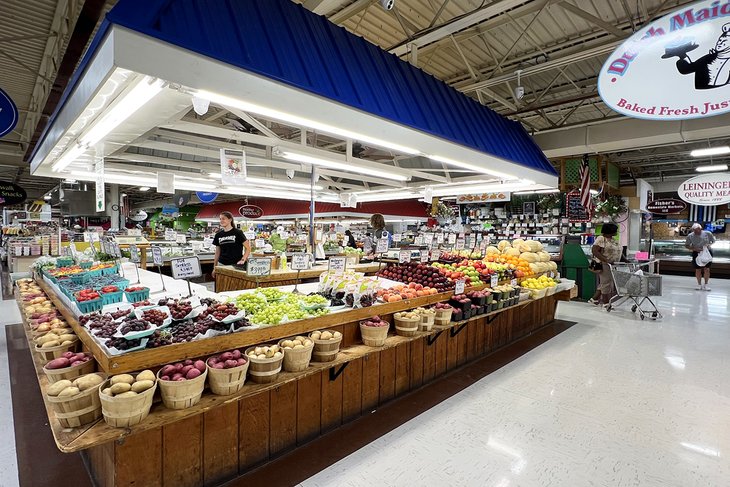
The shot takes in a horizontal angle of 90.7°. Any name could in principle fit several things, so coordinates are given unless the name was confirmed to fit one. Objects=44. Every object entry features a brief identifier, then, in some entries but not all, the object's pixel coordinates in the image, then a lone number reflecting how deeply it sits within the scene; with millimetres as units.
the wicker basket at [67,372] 2230
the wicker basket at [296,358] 2664
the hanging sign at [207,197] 10469
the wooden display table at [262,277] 6336
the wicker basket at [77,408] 1872
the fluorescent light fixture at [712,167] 12039
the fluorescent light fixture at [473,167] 3916
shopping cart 7014
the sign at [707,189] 10109
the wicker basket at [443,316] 4098
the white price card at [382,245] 7148
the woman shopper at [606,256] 8016
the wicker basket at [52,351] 2682
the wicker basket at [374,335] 3359
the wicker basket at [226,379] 2264
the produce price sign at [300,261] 4234
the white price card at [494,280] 5344
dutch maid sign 2908
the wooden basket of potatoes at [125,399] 1871
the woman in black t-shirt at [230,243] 6469
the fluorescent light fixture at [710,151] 8598
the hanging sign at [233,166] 4504
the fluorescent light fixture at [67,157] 3428
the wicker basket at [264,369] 2475
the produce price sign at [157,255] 4152
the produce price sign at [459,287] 4586
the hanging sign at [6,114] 4126
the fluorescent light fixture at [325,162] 4418
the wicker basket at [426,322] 3861
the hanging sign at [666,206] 14586
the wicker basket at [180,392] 2084
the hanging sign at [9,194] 13912
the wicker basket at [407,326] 3662
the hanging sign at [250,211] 17922
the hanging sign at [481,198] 12000
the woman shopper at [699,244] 11266
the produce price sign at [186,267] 3075
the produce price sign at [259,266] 4055
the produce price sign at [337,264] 4328
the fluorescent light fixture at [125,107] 2068
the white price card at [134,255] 4367
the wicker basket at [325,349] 2922
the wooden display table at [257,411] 2119
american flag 10438
